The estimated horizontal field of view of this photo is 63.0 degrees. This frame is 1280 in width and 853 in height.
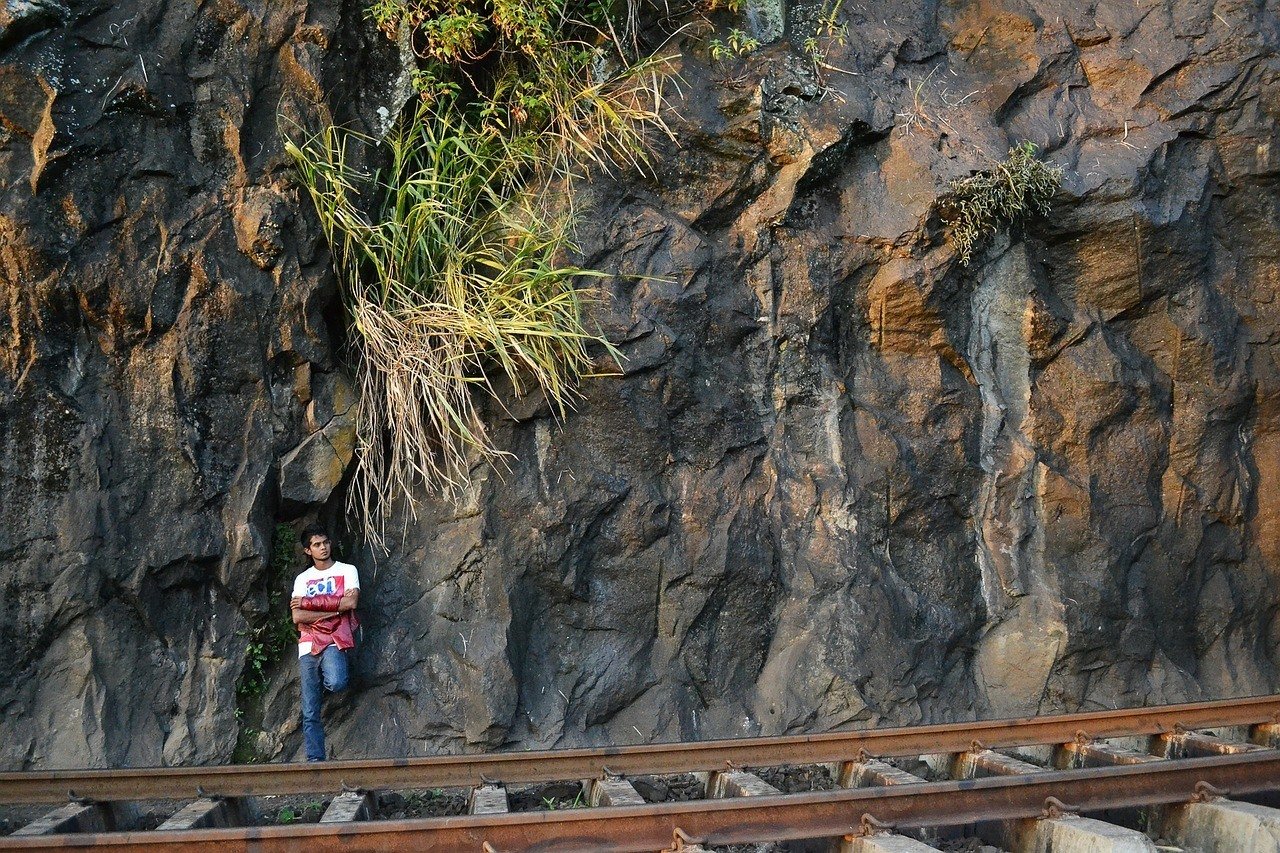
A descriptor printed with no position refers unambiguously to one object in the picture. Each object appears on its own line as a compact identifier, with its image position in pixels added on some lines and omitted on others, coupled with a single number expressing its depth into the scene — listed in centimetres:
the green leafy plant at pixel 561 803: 467
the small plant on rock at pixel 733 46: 638
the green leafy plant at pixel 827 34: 664
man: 518
